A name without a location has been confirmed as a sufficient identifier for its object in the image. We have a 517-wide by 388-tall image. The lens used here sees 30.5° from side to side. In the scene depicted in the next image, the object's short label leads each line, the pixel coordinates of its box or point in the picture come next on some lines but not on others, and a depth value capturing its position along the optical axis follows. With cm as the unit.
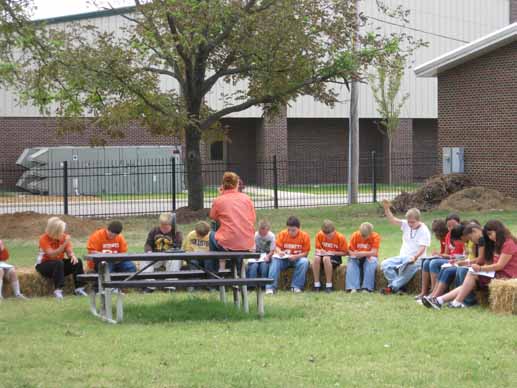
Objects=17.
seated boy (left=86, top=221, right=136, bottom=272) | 1335
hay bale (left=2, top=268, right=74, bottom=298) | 1312
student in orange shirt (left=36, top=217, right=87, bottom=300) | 1319
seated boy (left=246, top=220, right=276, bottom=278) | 1401
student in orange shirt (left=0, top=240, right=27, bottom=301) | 1284
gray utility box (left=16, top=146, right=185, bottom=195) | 3872
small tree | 4541
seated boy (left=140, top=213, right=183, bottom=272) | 1375
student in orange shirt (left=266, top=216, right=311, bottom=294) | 1373
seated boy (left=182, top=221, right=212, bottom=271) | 1389
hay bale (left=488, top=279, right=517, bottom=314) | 1080
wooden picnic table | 1066
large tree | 2464
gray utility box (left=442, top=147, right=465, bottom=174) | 3092
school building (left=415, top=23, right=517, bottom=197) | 2961
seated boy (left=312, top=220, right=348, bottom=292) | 1370
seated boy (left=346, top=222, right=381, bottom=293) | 1352
